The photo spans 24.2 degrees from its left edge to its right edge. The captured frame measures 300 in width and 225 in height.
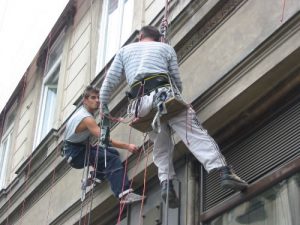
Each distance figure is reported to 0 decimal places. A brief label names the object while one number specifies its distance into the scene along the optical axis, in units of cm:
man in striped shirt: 640
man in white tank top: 815
